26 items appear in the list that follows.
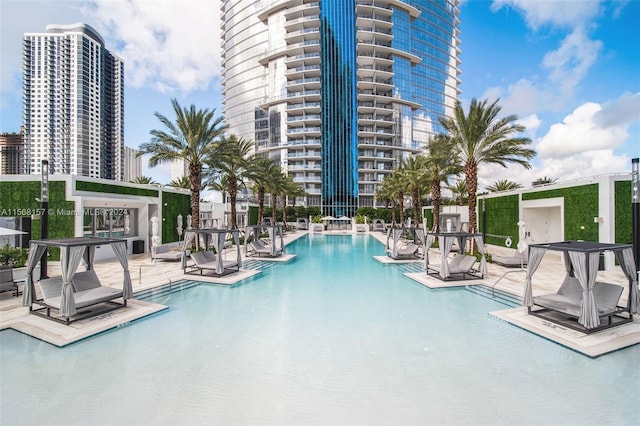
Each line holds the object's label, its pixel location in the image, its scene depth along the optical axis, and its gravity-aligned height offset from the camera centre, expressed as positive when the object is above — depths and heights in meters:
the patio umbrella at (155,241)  14.68 -1.52
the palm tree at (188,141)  16.31 +4.14
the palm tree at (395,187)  33.44 +3.13
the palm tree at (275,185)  30.27 +2.91
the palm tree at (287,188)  34.28 +3.13
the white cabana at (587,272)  5.95 -1.42
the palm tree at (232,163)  17.81 +3.47
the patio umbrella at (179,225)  18.95 -0.89
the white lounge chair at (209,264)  11.85 -2.25
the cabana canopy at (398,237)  16.37 -1.56
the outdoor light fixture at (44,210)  9.01 +0.08
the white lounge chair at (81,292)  6.83 -2.11
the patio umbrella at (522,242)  13.08 -1.47
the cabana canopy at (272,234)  17.14 -1.40
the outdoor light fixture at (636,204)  8.76 +0.20
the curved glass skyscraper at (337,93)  54.34 +23.63
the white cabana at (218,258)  11.65 -2.02
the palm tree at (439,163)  17.44 +3.38
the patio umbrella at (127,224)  18.39 -0.78
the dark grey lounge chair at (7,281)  8.41 -2.06
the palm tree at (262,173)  23.73 +3.50
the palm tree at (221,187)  32.49 +3.01
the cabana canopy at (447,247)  11.07 -1.41
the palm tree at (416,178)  24.84 +3.08
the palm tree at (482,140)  15.35 +3.97
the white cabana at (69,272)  6.46 -1.45
